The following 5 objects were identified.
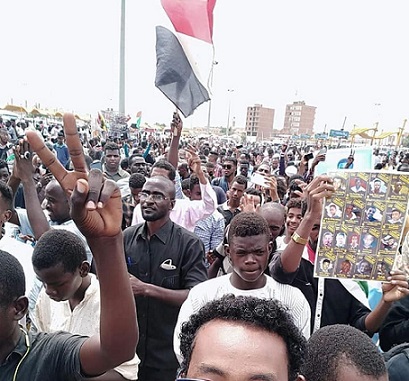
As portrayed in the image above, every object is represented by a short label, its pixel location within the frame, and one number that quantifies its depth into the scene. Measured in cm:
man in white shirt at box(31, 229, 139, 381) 200
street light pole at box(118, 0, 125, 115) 1208
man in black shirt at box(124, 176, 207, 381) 262
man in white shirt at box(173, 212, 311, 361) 220
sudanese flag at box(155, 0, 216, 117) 474
